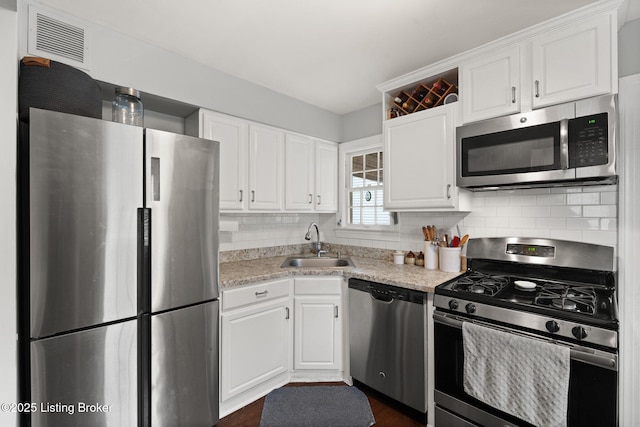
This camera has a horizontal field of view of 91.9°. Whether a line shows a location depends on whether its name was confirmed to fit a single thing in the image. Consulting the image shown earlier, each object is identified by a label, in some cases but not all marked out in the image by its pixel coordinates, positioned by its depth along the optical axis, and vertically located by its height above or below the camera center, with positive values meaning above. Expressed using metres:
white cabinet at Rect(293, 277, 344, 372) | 2.50 -0.89
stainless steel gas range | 1.40 -0.63
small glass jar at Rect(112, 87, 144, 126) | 1.78 +0.61
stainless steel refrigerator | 1.36 -0.31
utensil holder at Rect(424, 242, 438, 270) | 2.53 -0.35
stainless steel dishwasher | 2.00 -0.89
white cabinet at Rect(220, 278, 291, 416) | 2.12 -0.95
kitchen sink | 3.02 -0.48
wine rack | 2.37 +0.93
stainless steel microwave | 1.65 +0.39
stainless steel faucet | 3.26 -0.33
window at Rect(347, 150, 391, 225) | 3.23 +0.26
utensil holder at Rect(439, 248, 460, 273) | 2.39 -0.36
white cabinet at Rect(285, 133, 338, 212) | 2.99 +0.40
